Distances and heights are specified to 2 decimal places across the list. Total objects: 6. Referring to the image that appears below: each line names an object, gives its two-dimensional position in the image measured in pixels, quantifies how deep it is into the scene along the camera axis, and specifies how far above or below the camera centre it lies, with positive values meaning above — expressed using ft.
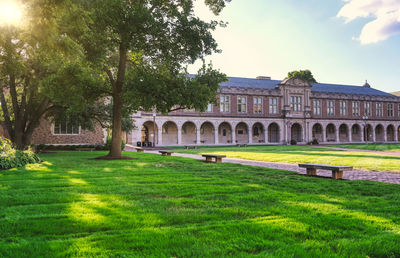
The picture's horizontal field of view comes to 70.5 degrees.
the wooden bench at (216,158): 44.78 -3.31
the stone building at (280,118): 138.51 +10.51
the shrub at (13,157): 34.03 -2.54
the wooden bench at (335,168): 27.09 -3.04
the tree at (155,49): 45.57 +16.08
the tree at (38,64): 27.94 +11.26
